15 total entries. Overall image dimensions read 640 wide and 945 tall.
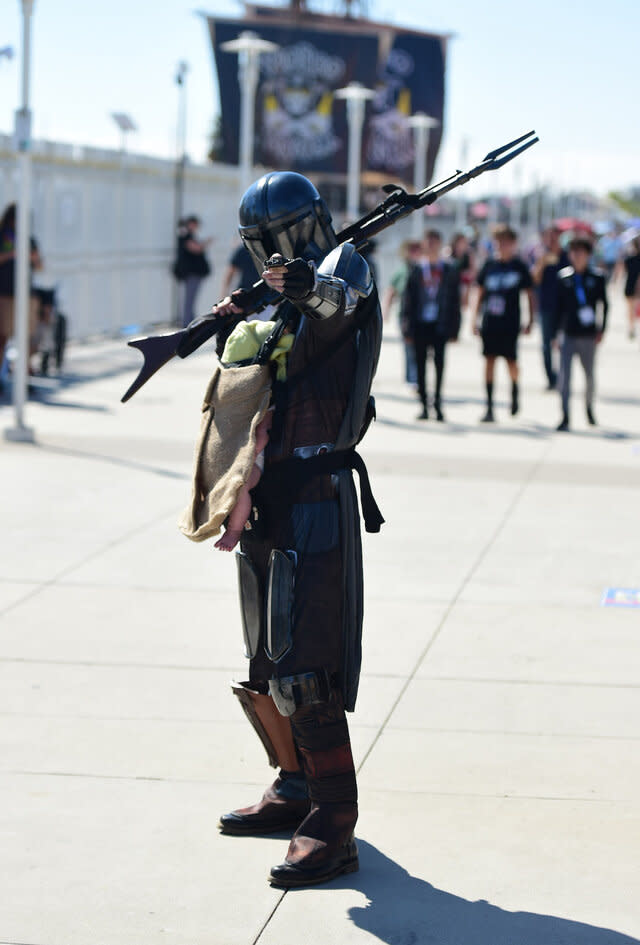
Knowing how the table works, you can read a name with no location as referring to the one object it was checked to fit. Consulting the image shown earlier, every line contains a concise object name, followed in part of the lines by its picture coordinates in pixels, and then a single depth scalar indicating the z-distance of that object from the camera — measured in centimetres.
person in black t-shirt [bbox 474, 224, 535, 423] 1368
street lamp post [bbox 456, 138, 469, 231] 4764
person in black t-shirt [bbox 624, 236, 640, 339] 1997
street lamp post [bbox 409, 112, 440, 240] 3831
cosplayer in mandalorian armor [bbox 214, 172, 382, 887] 384
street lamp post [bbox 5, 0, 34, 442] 1160
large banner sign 7856
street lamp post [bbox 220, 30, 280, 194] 2209
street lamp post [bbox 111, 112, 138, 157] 2178
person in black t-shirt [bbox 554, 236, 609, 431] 1327
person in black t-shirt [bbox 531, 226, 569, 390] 1590
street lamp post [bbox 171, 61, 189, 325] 2512
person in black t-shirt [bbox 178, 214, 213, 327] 2189
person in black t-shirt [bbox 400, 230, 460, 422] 1355
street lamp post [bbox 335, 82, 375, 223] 2900
